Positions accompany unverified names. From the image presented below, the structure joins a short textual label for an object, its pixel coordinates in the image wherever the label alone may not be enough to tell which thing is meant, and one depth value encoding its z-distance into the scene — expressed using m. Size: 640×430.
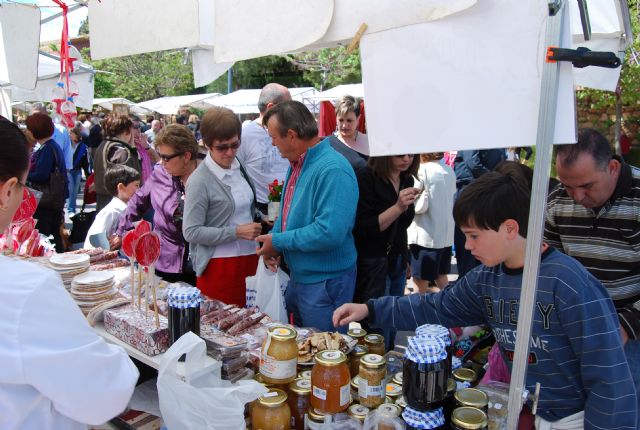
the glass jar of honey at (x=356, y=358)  2.09
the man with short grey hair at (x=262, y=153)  4.49
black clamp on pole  1.25
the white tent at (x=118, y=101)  23.62
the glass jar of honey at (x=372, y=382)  1.80
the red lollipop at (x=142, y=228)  2.38
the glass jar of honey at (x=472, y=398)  1.62
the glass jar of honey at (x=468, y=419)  1.50
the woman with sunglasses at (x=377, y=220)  3.69
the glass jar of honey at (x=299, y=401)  1.87
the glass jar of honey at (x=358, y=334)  2.20
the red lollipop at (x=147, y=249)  2.27
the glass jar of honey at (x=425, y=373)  1.52
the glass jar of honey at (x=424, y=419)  1.51
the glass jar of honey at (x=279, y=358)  1.88
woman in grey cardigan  3.23
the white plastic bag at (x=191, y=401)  1.71
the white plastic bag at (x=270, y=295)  2.95
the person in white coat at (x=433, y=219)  5.02
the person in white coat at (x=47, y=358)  1.13
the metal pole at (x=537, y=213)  1.27
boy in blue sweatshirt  1.55
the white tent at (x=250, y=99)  17.81
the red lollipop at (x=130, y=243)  2.30
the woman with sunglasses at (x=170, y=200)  3.55
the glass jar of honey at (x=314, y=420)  1.76
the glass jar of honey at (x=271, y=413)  1.79
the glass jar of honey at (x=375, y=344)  2.16
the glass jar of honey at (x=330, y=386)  1.76
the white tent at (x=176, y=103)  21.98
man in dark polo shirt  2.29
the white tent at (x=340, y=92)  14.72
